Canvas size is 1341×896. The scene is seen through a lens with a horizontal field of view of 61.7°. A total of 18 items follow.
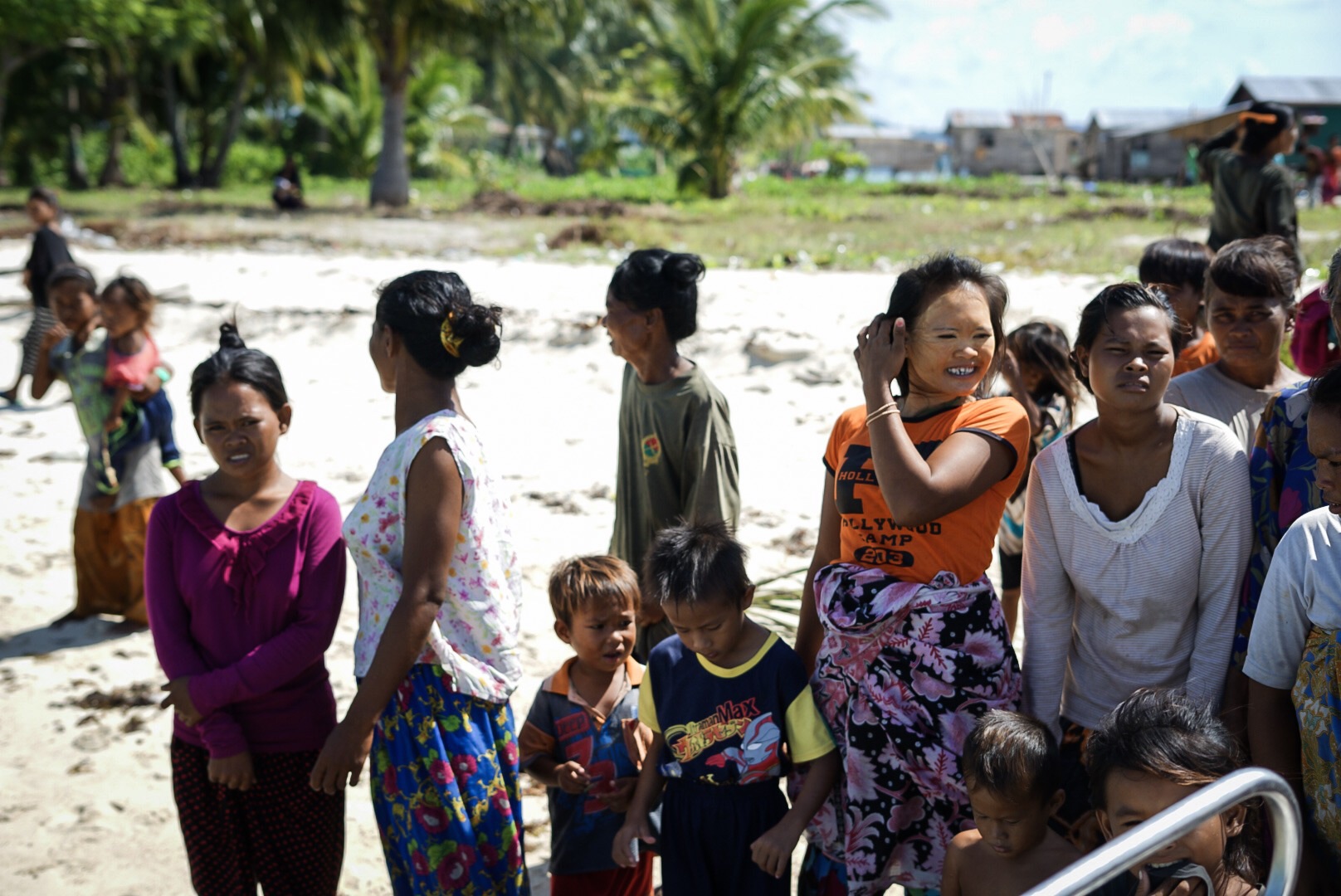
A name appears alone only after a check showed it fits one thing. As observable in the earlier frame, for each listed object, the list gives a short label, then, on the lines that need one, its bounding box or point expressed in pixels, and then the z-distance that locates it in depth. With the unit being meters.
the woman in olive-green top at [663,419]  2.96
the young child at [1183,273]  3.60
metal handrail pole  1.30
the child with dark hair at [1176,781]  1.87
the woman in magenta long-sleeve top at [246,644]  2.60
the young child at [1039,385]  3.72
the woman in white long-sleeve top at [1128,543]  2.14
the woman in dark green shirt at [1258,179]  5.15
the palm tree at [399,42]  18.95
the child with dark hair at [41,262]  9.23
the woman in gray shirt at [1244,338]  2.73
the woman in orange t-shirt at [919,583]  2.21
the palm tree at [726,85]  20.41
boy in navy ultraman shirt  2.41
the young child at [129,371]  5.10
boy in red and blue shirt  2.69
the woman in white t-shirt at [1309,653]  1.86
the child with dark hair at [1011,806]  2.05
